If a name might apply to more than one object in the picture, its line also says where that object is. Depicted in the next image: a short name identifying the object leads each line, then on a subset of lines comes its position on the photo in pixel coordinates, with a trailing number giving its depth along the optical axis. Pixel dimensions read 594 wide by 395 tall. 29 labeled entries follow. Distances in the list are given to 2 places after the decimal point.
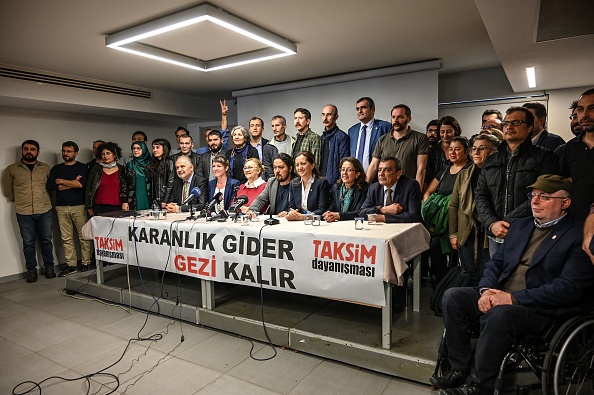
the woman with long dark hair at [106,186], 5.21
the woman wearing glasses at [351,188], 3.45
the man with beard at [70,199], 5.26
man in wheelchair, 1.94
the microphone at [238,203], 3.40
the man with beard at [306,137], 4.51
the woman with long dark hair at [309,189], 3.56
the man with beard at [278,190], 3.72
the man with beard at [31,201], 5.04
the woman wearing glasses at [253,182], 4.02
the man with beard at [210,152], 4.83
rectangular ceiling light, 4.25
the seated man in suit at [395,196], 3.12
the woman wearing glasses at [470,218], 2.95
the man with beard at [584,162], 2.34
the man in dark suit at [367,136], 4.50
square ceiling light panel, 3.01
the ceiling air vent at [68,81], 4.53
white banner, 2.51
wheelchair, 1.79
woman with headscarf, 5.22
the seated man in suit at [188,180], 4.37
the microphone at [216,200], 3.58
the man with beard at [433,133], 4.47
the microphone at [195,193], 3.63
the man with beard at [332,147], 4.41
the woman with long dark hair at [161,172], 4.78
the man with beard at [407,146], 3.92
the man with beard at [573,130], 2.73
